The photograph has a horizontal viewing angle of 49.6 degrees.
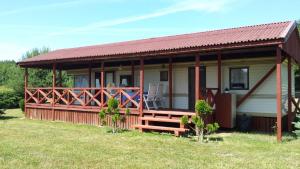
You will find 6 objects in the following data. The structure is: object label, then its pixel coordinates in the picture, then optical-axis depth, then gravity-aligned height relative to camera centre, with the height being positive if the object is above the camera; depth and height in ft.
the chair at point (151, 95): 40.57 -0.55
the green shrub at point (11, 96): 80.52 -1.43
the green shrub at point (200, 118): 29.05 -2.58
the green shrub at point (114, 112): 35.24 -2.37
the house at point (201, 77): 32.60 +1.76
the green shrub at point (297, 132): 29.37 -3.88
